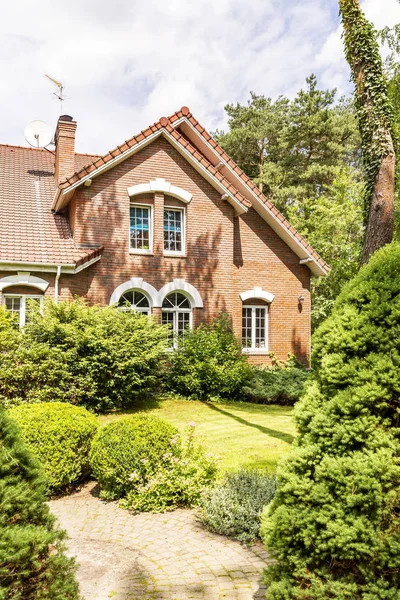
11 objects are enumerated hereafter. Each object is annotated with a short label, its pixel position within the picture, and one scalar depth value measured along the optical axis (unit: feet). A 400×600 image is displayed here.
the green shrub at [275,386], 47.96
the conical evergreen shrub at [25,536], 7.70
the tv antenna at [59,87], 62.18
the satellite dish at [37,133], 67.97
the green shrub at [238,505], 16.80
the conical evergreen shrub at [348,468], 9.07
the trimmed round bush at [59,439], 21.07
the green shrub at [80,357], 37.01
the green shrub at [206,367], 47.26
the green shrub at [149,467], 19.67
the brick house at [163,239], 48.67
